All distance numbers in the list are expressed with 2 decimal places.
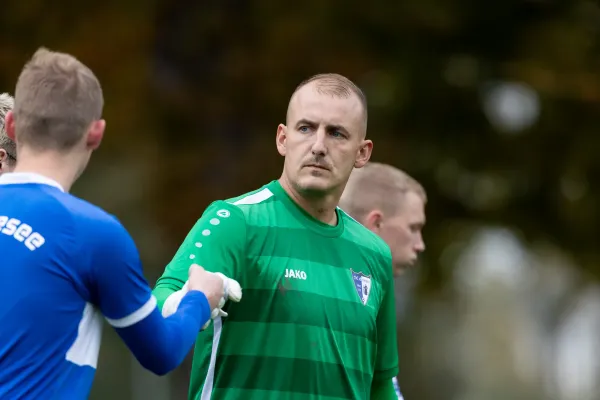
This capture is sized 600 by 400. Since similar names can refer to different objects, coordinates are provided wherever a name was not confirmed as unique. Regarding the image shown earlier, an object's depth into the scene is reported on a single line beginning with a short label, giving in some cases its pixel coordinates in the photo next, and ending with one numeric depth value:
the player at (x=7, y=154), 12.84
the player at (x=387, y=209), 17.39
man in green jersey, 12.56
